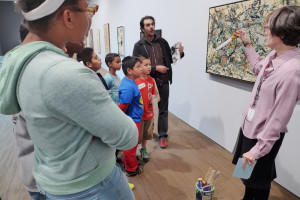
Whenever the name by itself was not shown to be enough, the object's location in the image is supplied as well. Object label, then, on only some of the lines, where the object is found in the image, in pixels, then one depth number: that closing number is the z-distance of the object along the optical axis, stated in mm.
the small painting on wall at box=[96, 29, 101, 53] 10117
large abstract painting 2008
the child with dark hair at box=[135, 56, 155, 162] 2258
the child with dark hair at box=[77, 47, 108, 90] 2111
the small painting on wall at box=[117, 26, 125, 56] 6316
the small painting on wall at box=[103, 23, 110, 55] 8133
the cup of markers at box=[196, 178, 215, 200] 1698
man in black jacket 2629
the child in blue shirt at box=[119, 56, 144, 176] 2018
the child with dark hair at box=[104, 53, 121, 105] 2312
